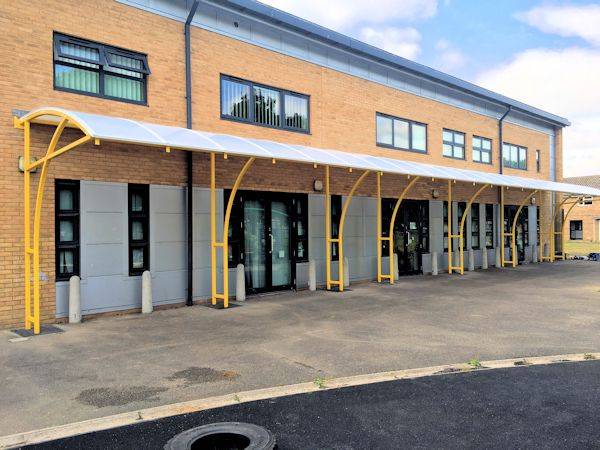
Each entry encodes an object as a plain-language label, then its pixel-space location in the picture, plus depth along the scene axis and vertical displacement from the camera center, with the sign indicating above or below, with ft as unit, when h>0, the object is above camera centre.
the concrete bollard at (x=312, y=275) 41.47 -3.78
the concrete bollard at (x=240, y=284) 35.88 -3.85
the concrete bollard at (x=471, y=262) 58.23 -4.02
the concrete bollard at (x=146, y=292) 31.30 -3.79
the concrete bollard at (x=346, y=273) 43.24 -3.86
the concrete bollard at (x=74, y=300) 28.04 -3.80
